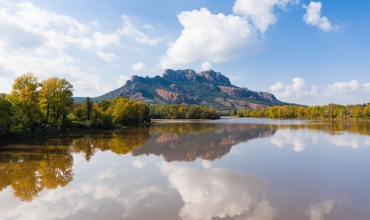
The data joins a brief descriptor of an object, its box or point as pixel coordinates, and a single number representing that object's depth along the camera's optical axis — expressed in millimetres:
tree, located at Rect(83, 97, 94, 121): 60281
